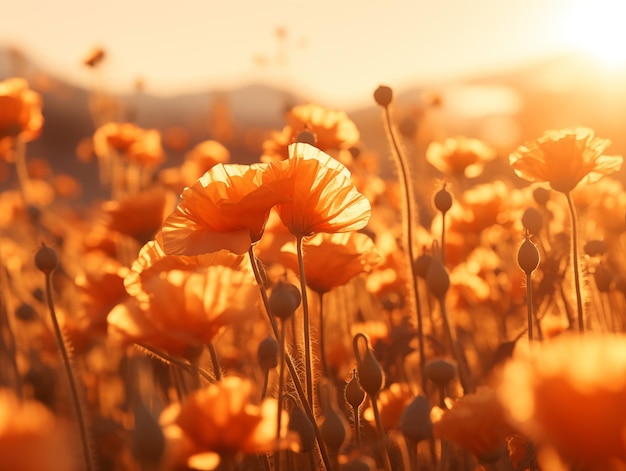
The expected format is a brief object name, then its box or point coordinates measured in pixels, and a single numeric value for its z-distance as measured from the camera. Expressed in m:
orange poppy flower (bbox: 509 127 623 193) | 0.76
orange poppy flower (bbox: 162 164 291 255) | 0.68
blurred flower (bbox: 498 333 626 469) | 0.42
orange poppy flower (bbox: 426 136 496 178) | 1.16
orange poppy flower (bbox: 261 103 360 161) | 0.98
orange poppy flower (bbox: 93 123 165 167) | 1.48
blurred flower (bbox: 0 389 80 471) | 0.44
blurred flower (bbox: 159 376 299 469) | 0.54
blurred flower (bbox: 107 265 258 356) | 0.58
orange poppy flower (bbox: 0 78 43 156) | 1.20
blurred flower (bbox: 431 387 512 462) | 0.59
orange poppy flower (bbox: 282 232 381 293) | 0.77
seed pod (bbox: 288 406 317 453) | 0.68
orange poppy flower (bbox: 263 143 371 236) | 0.68
